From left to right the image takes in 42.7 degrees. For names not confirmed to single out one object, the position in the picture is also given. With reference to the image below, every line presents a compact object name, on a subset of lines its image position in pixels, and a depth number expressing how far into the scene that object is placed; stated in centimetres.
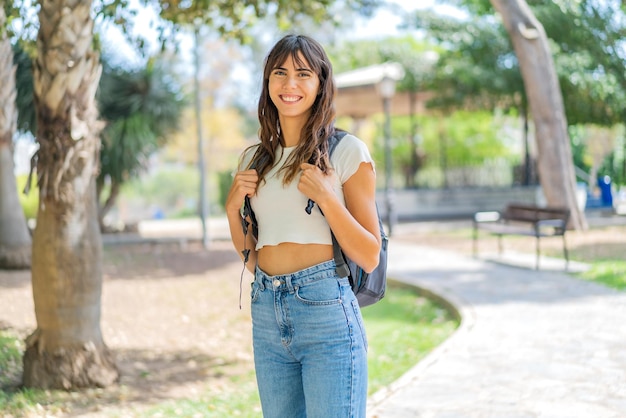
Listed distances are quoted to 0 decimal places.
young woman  250
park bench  1128
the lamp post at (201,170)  1662
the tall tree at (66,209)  550
